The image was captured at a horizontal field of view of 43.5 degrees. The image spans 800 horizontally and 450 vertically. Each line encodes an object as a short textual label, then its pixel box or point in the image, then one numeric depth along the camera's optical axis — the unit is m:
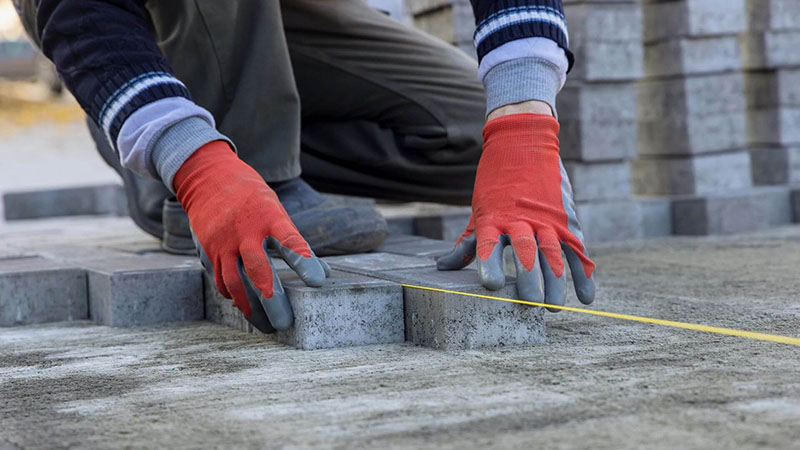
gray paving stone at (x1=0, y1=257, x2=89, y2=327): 2.22
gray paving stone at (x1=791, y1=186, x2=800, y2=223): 3.92
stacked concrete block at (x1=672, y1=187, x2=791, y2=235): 3.65
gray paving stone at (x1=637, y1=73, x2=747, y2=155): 3.90
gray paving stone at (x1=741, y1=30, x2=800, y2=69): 4.23
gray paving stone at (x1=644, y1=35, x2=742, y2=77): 3.87
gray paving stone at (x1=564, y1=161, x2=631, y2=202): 3.70
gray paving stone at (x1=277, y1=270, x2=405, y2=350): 1.70
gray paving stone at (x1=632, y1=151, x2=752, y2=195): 3.93
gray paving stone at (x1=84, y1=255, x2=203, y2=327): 2.10
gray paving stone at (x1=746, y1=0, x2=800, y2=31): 4.18
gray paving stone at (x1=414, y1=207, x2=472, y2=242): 3.34
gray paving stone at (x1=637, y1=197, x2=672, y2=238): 3.75
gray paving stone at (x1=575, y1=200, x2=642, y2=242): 3.62
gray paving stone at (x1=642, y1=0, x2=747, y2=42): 3.84
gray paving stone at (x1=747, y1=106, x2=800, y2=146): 4.33
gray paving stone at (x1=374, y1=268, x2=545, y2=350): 1.63
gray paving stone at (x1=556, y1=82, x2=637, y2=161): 3.67
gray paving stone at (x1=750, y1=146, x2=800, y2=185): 4.35
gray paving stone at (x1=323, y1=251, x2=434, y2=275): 1.98
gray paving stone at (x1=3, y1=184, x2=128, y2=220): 5.58
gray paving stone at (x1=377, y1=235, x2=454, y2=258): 2.25
